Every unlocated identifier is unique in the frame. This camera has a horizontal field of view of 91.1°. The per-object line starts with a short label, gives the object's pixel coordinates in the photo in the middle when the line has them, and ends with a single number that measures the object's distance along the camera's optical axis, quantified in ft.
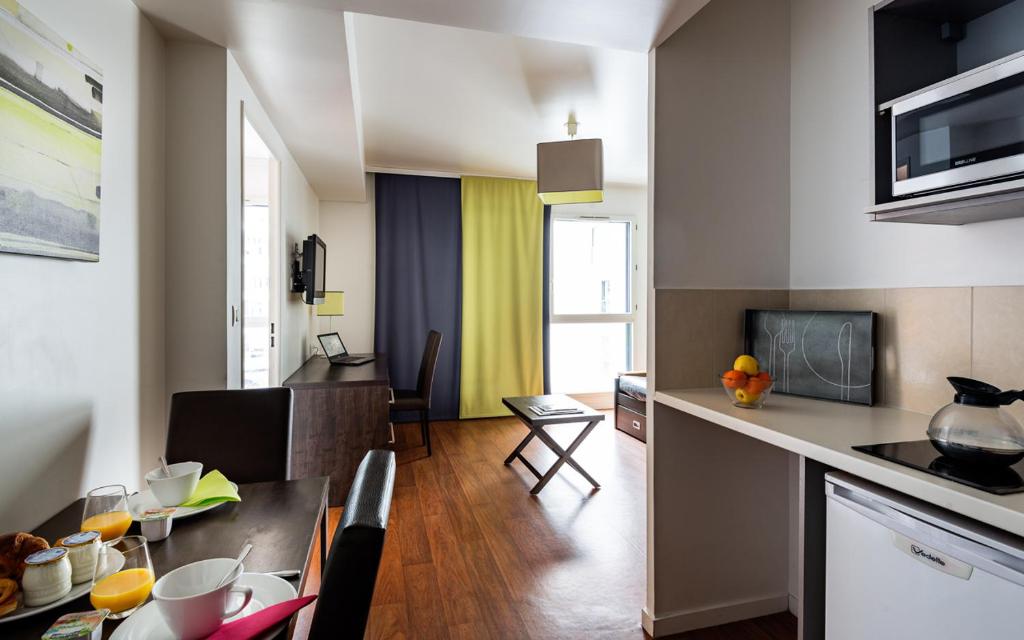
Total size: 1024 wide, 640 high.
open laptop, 13.71
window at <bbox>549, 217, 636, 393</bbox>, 19.16
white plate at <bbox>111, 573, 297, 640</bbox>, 2.51
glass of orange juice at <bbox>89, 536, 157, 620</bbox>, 2.72
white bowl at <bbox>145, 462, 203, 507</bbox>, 3.94
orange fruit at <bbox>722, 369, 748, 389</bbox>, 5.44
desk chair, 13.53
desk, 10.27
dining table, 3.23
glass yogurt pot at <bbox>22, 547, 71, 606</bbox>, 2.75
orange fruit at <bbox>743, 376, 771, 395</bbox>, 5.32
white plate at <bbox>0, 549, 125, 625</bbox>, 2.66
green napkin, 4.10
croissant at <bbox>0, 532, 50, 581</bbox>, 2.90
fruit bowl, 5.33
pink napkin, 2.45
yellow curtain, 17.65
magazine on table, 11.53
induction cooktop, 3.10
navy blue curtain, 17.08
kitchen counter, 6.21
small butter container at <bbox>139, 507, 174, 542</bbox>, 3.59
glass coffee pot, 3.35
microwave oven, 3.56
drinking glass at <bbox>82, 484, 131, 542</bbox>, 3.46
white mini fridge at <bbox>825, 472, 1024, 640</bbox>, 2.94
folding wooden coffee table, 11.07
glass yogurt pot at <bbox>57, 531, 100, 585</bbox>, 2.97
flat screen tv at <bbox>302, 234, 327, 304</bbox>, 11.74
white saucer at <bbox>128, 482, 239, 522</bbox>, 3.91
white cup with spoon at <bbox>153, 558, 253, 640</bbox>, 2.40
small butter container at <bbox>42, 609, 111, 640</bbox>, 2.38
